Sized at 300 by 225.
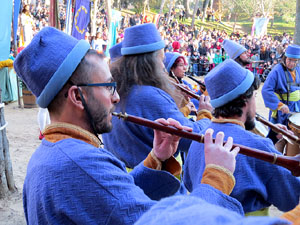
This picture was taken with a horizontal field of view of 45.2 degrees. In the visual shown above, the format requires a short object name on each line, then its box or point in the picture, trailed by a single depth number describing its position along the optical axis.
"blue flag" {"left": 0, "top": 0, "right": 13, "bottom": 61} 4.04
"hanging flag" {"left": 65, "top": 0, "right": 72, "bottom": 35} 7.25
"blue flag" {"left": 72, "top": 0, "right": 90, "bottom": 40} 7.63
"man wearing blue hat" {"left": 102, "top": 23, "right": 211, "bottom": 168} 2.67
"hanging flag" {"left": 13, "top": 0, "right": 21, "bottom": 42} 6.22
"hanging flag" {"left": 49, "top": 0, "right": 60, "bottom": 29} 5.97
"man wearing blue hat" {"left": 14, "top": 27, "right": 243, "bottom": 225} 1.30
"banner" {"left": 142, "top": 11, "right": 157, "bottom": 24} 22.72
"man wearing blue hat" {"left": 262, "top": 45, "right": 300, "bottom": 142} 5.90
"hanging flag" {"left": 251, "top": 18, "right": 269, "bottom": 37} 28.65
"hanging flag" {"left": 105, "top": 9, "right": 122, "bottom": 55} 15.91
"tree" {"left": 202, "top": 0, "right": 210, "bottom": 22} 45.28
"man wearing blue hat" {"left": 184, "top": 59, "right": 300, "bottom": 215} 2.14
